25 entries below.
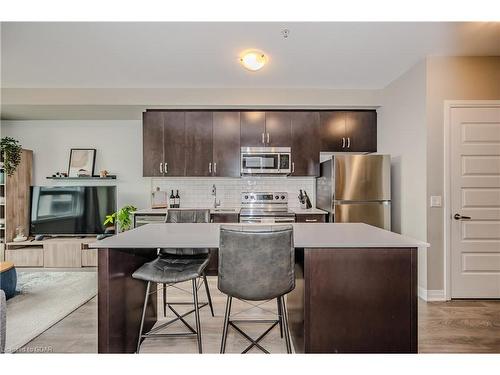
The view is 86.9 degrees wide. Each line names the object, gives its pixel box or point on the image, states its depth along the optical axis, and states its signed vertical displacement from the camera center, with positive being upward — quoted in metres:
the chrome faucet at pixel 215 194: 4.22 -0.13
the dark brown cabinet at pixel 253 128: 3.91 +0.86
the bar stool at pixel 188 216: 2.67 -0.31
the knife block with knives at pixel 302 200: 4.18 -0.23
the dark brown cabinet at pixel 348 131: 3.92 +0.81
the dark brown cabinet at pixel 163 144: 3.88 +0.62
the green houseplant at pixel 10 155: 3.79 +0.45
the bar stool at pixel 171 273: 1.72 -0.58
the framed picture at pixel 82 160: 4.32 +0.42
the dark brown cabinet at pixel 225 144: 3.90 +0.62
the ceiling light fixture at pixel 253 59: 2.56 +1.24
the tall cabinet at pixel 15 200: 3.91 -0.23
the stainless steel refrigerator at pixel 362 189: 3.34 -0.04
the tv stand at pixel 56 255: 3.88 -1.02
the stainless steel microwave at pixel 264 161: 3.84 +0.36
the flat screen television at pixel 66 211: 4.12 -0.40
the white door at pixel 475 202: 2.82 -0.17
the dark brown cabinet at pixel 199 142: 3.90 +0.65
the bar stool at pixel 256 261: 1.48 -0.43
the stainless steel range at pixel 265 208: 3.70 -0.34
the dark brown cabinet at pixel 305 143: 3.91 +0.63
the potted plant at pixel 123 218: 3.87 -0.48
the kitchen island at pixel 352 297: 1.61 -0.68
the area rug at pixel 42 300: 2.21 -1.22
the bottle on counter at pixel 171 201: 4.19 -0.24
